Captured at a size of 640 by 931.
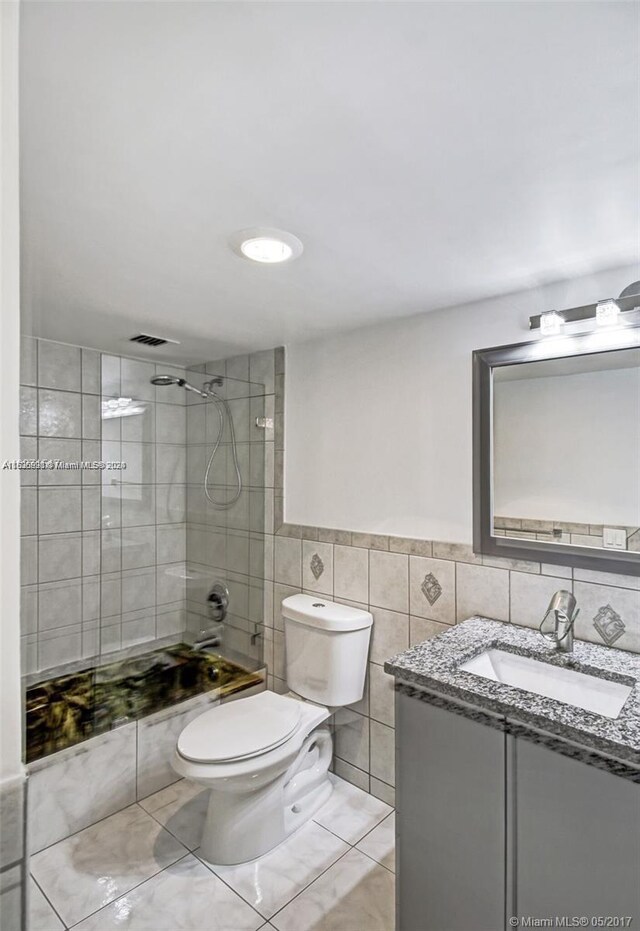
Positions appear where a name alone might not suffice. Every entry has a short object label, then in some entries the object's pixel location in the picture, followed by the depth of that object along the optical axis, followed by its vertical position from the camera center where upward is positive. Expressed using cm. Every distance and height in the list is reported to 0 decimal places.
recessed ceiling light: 136 +66
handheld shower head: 251 +49
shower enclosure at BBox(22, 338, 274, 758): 180 -30
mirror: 159 +7
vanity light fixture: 152 +50
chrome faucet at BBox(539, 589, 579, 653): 152 -46
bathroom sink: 139 -64
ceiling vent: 235 +66
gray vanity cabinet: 109 -90
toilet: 177 -101
